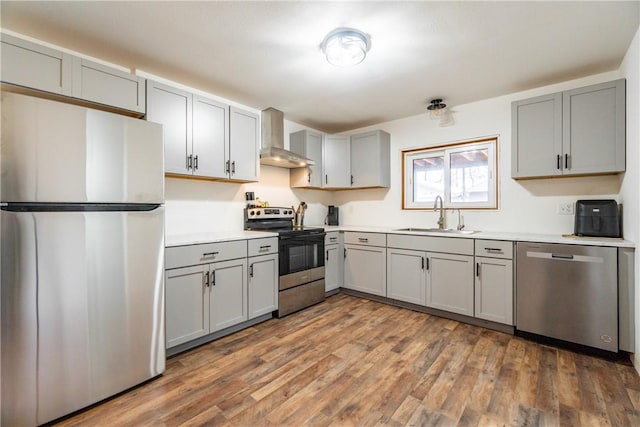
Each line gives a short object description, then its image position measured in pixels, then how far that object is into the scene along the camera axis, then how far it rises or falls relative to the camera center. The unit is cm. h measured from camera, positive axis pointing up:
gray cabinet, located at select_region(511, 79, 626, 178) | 235 +71
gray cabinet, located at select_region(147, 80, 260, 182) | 245 +75
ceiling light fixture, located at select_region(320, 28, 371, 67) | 198 +118
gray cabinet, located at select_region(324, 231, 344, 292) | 362 -63
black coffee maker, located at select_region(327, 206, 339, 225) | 451 -5
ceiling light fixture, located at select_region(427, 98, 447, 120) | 328 +123
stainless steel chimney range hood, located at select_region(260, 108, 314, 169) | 339 +92
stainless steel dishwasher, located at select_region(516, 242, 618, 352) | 214 -64
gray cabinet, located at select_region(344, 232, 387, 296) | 342 -62
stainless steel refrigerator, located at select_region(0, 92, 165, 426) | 142 -24
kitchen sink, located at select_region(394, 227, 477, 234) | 331 -21
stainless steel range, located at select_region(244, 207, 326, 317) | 305 -50
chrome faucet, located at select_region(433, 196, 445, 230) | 350 -8
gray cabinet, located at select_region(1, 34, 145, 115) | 170 +91
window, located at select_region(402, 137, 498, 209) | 331 +47
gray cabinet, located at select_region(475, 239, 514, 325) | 258 -63
